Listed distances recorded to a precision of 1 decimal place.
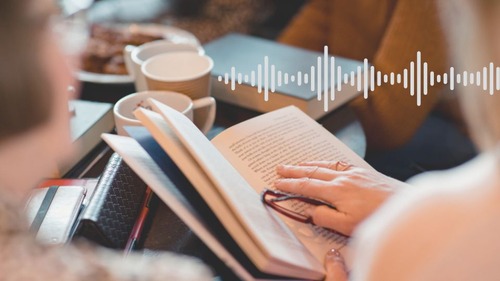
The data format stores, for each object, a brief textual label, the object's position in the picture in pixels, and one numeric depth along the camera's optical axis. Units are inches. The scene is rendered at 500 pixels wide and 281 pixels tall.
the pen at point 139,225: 30.2
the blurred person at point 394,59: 51.9
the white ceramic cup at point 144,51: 43.3
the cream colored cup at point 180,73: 39.6
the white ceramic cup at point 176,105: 37.9
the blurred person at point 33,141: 20.6
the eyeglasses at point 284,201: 30.8
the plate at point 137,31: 45.2
